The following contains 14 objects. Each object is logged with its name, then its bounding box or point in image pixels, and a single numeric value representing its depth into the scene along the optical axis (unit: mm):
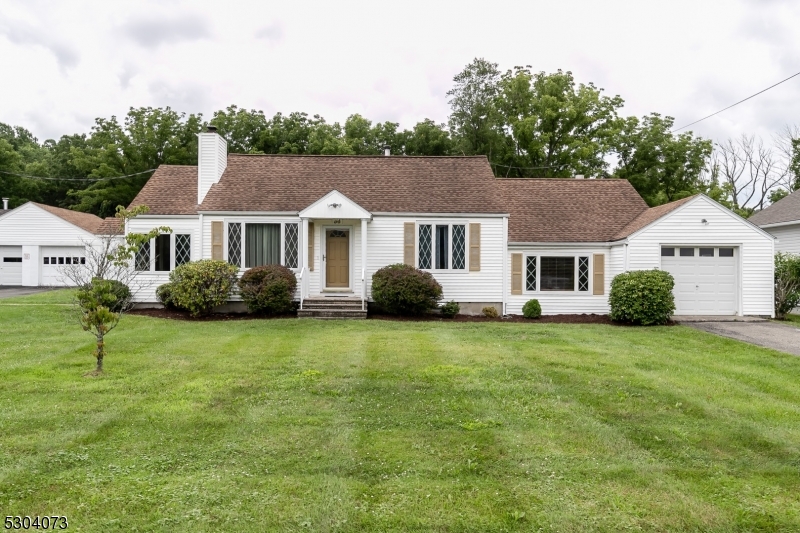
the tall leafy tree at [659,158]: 27938
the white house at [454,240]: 15477
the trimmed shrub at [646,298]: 14156
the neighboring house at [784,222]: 21312
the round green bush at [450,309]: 15622
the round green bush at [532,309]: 15695
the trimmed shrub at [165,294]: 15545
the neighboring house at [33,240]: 27281
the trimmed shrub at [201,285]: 14727
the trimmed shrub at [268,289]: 14742
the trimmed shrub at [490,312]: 15969
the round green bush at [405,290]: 14734
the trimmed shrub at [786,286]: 15562
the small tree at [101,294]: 7879
